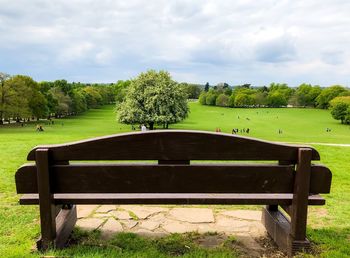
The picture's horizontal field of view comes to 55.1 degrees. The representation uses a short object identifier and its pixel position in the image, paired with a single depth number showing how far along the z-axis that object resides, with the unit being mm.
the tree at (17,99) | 48950
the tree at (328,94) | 98312
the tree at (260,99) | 120438
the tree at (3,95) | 48472
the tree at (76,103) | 76531
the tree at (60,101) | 67938
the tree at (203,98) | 130625
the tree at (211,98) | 126188
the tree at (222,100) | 122312
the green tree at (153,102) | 39844
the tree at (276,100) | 121375
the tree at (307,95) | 114000
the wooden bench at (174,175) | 2877
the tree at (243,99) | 117188
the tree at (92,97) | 95662
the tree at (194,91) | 172750
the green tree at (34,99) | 53797
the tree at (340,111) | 68125
